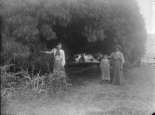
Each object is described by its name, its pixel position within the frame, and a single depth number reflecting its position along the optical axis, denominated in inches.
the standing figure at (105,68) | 391.5
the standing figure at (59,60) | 339.6
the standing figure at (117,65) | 374.6
